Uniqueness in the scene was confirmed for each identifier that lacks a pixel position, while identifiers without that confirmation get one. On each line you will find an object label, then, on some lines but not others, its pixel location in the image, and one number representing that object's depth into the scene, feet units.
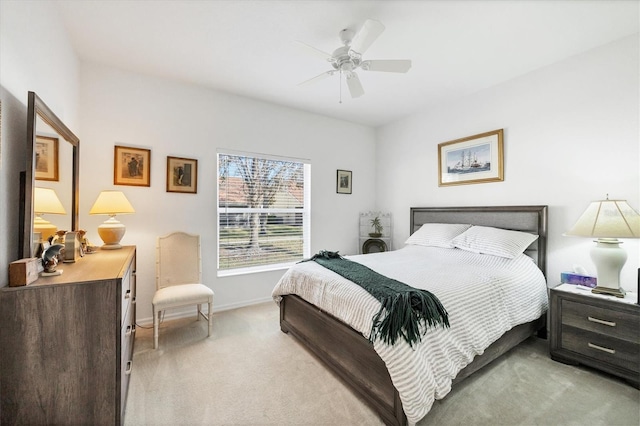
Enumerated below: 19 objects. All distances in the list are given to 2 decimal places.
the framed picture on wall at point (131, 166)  9.29
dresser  4.06
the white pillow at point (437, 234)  10.63
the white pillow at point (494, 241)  8.68
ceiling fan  6.39
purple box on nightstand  7.77
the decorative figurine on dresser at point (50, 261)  4.80
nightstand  6.35
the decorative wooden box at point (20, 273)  4.12
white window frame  11.28
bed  5.20
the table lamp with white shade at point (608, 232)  6.67
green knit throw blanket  4.93
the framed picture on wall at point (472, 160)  10.50
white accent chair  8.24
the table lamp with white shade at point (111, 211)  7.90
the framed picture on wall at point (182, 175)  10.17
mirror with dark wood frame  4.80
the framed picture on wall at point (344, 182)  14.40
